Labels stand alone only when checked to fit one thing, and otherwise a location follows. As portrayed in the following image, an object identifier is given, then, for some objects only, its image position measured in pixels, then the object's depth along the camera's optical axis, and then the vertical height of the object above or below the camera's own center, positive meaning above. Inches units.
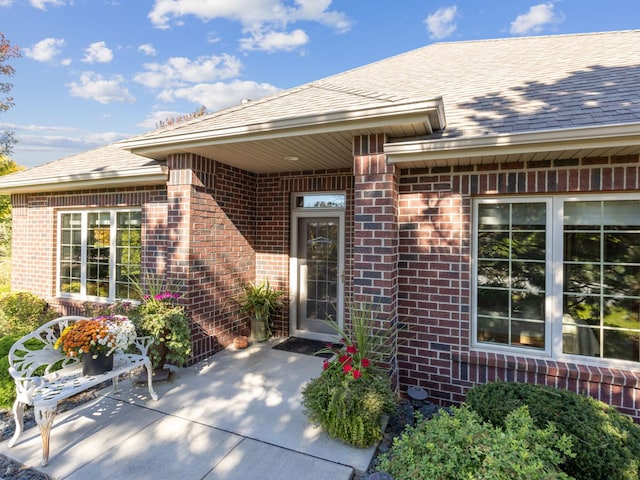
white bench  103.0 -52.3
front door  218.8 -20.5
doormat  202.8 -68.3
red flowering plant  118.6 -45.6
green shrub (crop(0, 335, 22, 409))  138.7 -64.6
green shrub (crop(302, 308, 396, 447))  110.0 -53.0
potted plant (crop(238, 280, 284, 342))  217.3 -44.3
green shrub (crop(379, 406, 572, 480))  71.0 -50.0
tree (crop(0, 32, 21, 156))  413.1 +207.5
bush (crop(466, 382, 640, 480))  82.6 -50.7
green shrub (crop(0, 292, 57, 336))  231.9 -55.8
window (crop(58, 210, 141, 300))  226.1 -9.8
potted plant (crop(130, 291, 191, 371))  153.3 -42.8
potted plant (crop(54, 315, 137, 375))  120.2 -39.1
